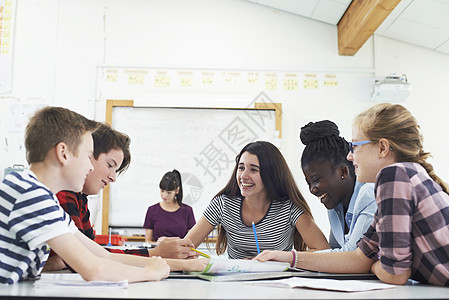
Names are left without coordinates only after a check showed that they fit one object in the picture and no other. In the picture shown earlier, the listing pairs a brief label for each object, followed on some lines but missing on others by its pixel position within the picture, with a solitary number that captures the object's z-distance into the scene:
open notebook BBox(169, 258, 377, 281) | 1.28
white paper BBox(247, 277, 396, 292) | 1.04
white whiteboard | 4.14
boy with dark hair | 1.74
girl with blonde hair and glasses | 1.14
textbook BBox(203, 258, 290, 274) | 1.32
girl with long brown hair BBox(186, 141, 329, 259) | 2.16
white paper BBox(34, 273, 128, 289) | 0.99
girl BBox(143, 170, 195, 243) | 3.85
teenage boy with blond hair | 1.04
